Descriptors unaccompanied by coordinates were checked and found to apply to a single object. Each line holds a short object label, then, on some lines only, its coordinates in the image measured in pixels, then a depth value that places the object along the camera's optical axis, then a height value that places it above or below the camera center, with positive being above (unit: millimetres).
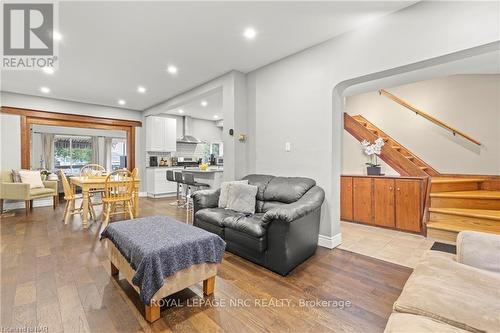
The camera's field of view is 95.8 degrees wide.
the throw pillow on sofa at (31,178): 5008 -269
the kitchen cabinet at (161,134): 7016 +1020
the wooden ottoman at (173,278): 1611 -893
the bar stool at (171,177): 5606 -286
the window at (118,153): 9720 +556
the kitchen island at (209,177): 4777 -246
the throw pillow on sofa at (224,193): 3236 -401
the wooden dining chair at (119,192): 3967 -499
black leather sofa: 2244 -642
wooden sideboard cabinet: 3473 -601
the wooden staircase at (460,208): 2952 -633
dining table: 3889 -337
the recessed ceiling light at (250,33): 2780 +1671
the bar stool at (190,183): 4801 -383
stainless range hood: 7922 +1122
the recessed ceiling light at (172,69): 3909 +1711
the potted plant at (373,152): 4133 +242
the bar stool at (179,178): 5138 -289
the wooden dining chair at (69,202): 4078 -684
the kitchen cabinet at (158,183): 7012 -557
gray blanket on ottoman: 1540 -631
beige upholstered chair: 4582 -534
